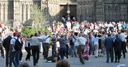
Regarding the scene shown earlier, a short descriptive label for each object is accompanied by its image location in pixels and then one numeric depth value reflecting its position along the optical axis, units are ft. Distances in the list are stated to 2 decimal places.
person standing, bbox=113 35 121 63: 54.45
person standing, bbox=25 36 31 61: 58.78
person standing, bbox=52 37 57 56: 61.62
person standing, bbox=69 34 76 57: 65.76
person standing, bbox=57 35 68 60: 53.78
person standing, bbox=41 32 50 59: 59.21
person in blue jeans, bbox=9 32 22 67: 44.91
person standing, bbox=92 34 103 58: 63.79
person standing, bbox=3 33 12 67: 47.62
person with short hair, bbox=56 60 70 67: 19.99
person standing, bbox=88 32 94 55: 66.95
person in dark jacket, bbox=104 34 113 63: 53.83
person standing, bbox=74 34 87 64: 51.26
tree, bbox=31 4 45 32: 102.35
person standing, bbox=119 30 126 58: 60.32
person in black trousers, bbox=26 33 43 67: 48.19
